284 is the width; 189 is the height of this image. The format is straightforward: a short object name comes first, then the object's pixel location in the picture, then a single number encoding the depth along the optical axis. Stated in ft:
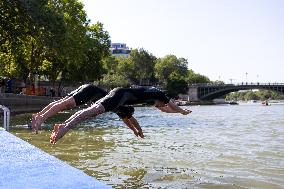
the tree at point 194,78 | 541.34
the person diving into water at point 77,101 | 24.06
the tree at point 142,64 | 455.22
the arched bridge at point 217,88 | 396.84
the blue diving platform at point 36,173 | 11.90
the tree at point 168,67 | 489.67
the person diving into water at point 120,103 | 21.57
